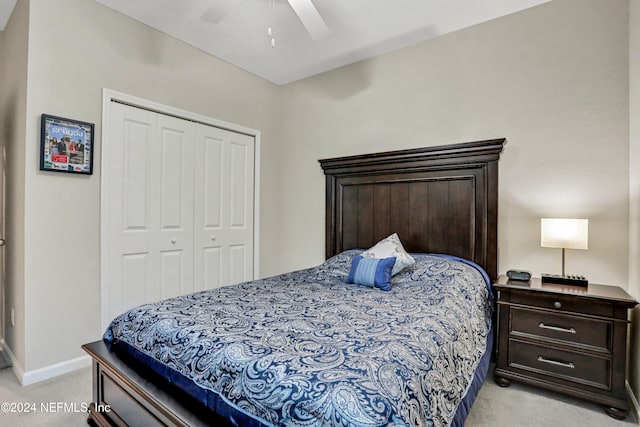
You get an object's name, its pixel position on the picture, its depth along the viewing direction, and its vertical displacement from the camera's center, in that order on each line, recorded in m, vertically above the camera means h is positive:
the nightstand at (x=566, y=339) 1.91 -0.78
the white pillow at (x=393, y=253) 2.43 -0.30
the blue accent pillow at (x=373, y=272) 2.26 -0.42
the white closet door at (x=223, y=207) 3.27 +0.05
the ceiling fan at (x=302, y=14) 2.01 +1.27
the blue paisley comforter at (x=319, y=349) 0.97 -0.52
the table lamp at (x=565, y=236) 2.15 -0.14
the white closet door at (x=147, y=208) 2.63 +0.03
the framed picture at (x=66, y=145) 2.27 +0.47
